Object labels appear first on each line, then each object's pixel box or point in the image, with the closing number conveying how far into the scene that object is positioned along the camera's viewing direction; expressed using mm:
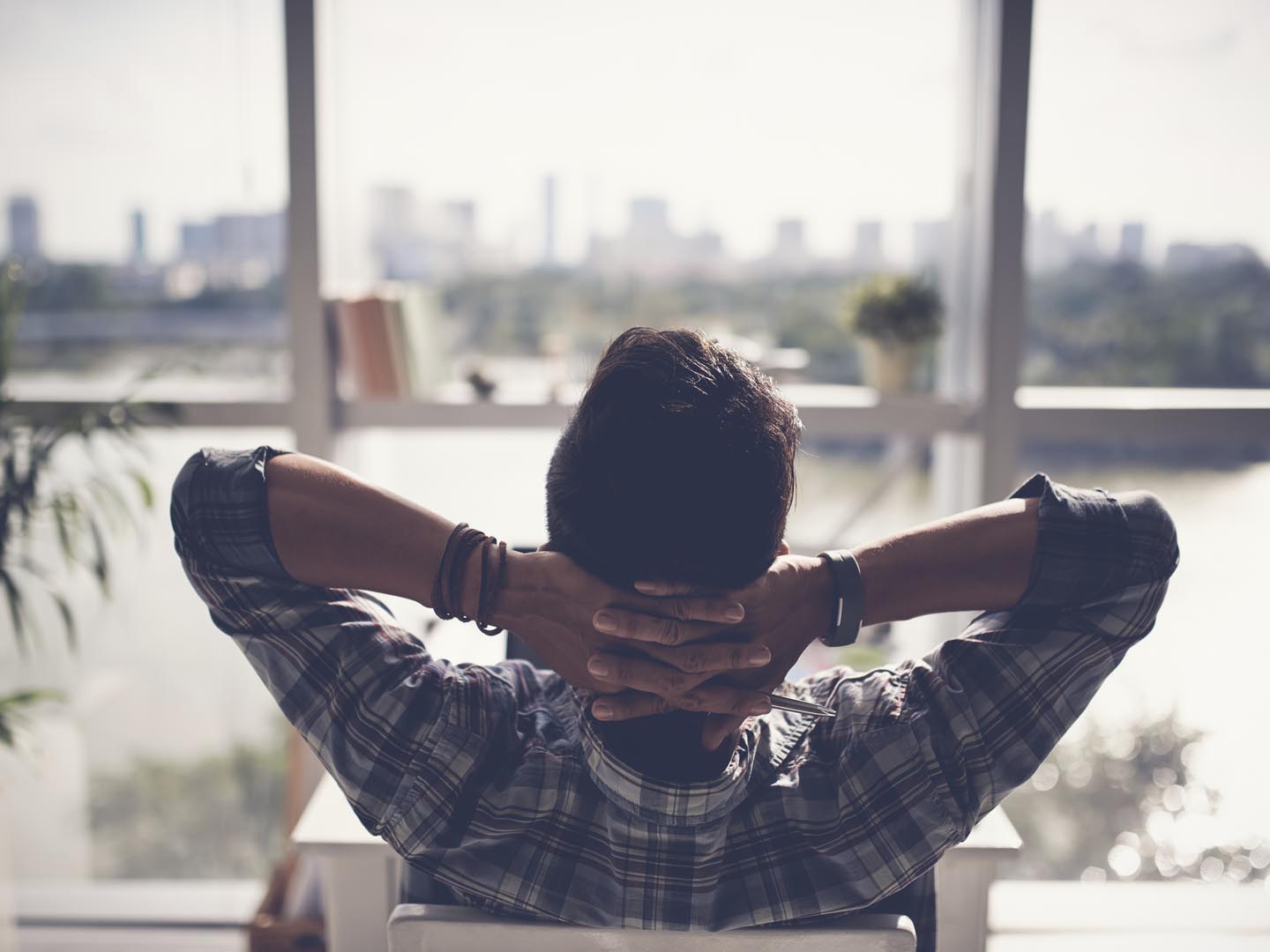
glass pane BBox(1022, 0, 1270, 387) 2109
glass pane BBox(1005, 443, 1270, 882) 2240
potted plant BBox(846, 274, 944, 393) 2086
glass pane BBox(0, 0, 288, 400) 2141
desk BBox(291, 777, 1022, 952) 1224
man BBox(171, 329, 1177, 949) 898
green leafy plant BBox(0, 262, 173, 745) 1788
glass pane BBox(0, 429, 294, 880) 2281
